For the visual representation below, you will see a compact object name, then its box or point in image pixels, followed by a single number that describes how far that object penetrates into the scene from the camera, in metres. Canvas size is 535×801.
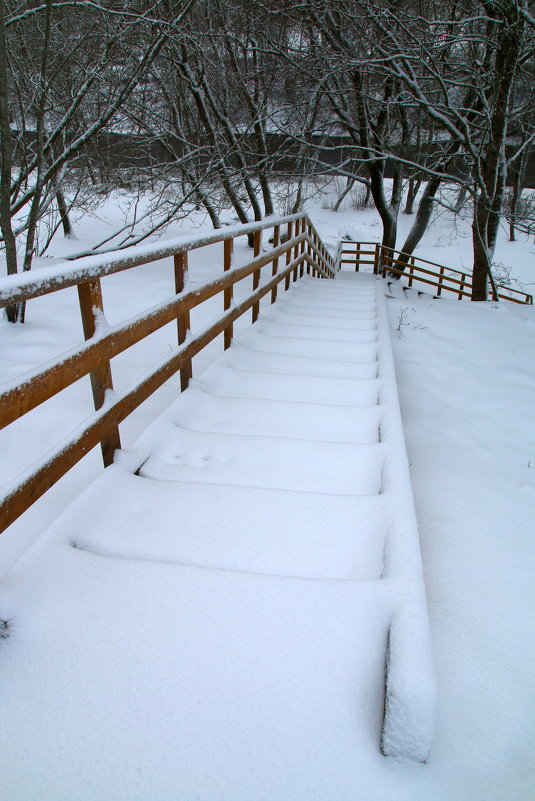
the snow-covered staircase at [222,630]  1.16
